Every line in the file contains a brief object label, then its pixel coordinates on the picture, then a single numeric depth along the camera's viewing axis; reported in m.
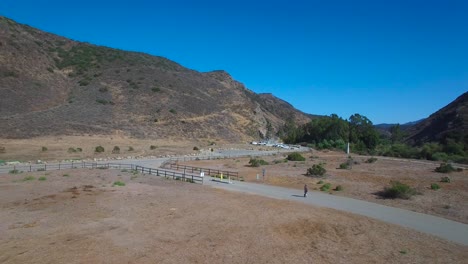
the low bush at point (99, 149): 54.50
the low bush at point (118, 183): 28.85
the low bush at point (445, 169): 39.53
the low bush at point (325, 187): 29.28
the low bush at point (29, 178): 29.97
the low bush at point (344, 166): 44.13
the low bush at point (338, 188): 28.88
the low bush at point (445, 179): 32.09
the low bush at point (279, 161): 50.97
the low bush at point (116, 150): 56.16
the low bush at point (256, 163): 46.56
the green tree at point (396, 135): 120.31
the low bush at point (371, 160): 52.63
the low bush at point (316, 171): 36.94
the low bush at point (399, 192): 25.36
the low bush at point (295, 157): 55.28
